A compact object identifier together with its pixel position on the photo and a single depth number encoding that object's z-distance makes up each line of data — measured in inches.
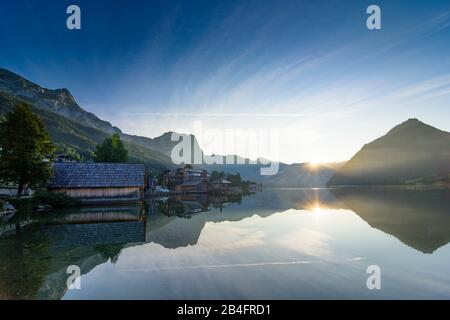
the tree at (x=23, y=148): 1330.0
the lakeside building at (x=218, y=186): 3548.2
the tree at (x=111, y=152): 2402.8
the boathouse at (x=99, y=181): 1636.3
